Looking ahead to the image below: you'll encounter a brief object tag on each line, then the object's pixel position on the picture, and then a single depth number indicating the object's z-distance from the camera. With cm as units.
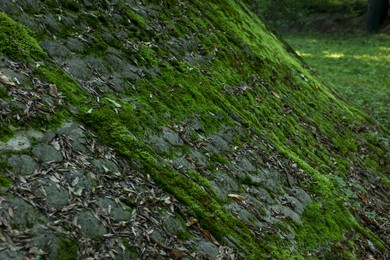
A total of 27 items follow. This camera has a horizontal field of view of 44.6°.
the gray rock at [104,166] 387
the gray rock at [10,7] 482
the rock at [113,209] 359
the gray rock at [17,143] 347
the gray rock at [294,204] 536
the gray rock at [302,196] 561
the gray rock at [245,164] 541
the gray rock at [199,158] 494
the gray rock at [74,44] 509
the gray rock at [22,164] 339
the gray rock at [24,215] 305
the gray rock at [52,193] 332
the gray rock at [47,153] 360
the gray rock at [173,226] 381
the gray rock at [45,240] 301
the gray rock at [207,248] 386
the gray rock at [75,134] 392
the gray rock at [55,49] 482
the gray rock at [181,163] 460
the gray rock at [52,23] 510
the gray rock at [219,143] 545
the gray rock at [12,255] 280
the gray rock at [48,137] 375
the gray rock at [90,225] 332
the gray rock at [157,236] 365
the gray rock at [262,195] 513
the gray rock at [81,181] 358
